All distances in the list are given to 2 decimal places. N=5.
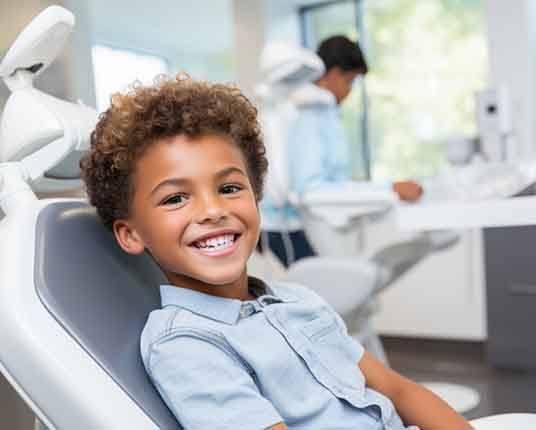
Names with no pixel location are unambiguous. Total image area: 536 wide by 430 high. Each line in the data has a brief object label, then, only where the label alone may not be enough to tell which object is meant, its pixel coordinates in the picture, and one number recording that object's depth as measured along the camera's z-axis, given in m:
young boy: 0.79
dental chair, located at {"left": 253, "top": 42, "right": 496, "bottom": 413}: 2.20
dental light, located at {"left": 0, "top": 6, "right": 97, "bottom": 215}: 0.90
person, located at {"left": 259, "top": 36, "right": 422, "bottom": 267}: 2.32
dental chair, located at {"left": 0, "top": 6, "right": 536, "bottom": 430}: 0.73
